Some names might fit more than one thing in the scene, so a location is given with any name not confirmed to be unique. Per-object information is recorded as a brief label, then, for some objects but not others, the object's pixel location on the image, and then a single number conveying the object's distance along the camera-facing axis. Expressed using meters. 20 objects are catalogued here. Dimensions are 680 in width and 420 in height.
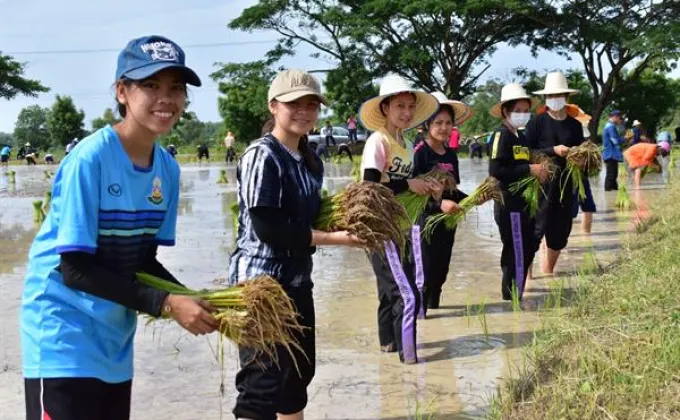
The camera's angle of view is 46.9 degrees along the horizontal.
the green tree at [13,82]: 41.72
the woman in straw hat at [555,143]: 6.78
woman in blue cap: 2.22
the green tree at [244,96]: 35.84
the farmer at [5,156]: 45.08
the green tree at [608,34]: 31.17
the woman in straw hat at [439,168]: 5.38
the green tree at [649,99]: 37.12
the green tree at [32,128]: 90.79
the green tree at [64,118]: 55.75
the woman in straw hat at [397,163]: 4.54
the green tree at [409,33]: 34.00
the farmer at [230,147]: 34.06
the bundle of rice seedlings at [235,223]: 8.77
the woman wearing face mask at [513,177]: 6.20
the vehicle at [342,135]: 38.09
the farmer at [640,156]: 15.07
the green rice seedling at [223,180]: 19.95
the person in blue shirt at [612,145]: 13.78
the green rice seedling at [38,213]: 11.34
